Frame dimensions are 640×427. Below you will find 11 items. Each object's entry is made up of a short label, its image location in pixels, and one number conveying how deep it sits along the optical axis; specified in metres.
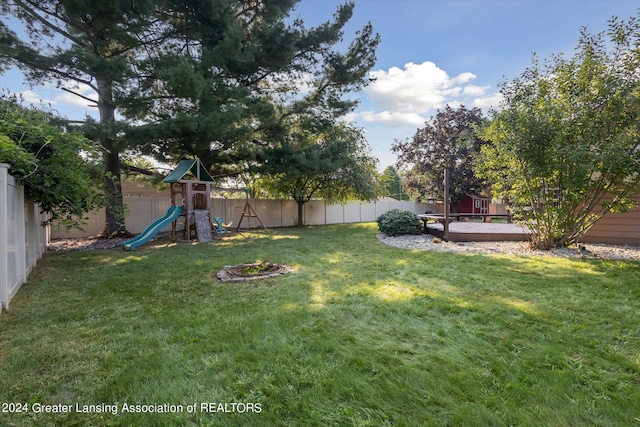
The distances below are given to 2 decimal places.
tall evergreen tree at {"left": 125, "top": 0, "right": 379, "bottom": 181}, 8.48
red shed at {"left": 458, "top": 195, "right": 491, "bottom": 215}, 23.70
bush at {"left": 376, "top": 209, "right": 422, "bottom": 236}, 9.50
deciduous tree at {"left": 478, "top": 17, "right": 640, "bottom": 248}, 5.24
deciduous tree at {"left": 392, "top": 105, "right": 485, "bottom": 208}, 20.20
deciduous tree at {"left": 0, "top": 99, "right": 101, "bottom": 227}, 3.85
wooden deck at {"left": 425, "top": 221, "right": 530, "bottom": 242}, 7.91
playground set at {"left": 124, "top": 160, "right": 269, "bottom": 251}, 9.24
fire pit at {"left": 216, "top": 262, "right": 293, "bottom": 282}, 4.58
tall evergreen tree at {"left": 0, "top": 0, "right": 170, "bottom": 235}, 7.32
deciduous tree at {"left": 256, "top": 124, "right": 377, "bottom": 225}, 11.66
